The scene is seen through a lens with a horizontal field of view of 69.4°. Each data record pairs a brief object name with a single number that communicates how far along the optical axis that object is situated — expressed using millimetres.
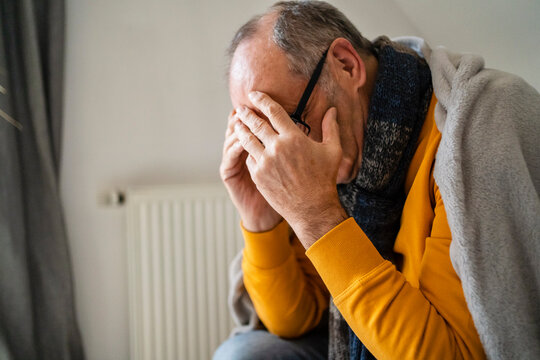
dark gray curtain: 1229
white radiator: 1483
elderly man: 554
